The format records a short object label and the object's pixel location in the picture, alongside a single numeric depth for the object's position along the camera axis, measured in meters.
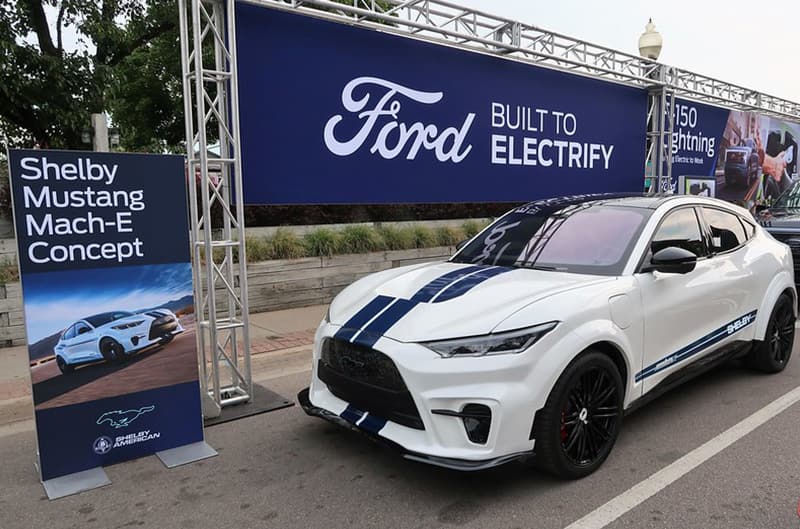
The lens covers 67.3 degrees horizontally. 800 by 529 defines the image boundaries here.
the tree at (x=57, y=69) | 11.36
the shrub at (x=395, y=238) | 10.30
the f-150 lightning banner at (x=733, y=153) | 11.90
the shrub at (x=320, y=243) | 9.16
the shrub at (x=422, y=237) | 10.77
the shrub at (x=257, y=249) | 8.59
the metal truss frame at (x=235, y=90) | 4.71
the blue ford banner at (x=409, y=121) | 5.82
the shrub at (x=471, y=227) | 12.15
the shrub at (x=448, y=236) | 11.30
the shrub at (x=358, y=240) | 9.63
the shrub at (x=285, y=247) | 8.82
